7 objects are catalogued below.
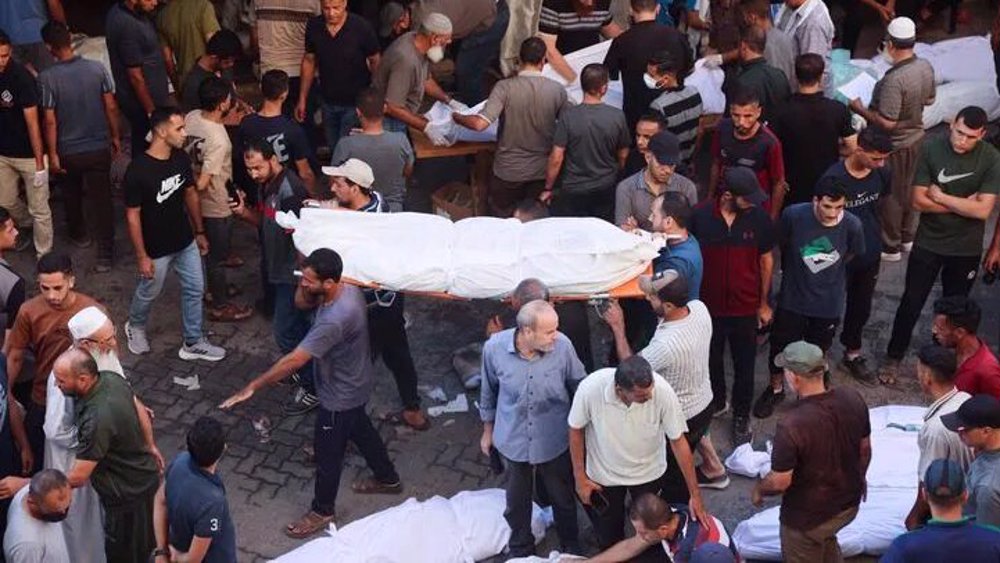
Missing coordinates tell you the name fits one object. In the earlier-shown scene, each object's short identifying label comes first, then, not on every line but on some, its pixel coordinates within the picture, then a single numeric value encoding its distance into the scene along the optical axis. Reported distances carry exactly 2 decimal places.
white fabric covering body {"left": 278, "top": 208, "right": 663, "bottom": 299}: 7.32
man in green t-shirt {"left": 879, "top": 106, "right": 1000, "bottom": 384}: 7.77
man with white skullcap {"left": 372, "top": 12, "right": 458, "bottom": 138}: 9.02
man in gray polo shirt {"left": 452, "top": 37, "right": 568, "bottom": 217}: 8.70
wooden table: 9.56
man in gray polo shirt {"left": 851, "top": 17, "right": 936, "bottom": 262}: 8.96
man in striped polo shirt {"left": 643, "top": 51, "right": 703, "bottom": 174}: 8.80
